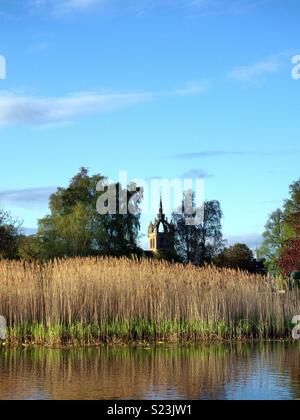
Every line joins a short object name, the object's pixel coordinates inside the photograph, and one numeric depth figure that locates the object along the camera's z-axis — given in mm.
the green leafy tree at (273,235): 65938
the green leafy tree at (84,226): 48531
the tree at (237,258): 63000
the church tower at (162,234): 63512
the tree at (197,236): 64750
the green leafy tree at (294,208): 33719
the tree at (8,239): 40562
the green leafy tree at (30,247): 48312
